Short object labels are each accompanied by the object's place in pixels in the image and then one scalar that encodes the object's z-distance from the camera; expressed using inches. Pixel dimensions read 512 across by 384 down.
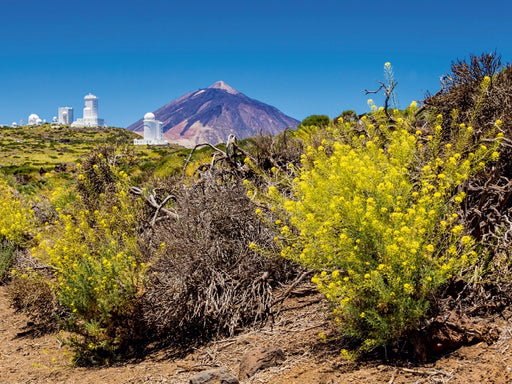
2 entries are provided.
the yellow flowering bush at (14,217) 262.5
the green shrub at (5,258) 314.5
